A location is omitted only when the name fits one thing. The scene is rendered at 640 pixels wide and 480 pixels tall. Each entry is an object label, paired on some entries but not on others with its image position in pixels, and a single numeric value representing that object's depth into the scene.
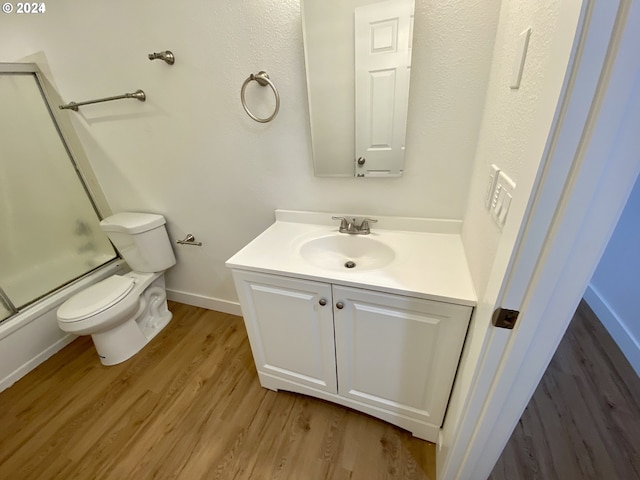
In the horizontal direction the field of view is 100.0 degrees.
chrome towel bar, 1.41
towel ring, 1.14
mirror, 0.99
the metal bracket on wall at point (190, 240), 1.78
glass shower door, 1.76
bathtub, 1.54
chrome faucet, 1.26
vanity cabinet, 0.91
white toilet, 1.48
